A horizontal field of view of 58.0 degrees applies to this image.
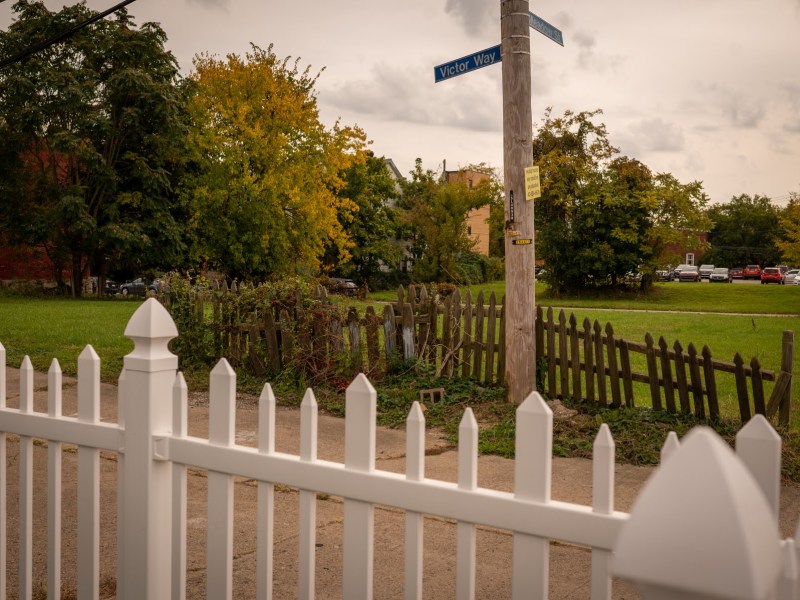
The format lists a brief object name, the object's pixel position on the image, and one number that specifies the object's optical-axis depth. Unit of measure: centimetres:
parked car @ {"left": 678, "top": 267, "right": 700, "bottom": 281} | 6165
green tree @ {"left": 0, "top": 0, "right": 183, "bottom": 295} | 2891
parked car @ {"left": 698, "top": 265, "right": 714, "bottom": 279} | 7056
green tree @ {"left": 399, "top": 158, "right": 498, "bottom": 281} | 4056
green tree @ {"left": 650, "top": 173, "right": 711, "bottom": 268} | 3186
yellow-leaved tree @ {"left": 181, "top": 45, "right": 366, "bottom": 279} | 2764
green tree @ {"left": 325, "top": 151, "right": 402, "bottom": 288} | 4269
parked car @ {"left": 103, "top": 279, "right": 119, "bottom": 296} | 3584
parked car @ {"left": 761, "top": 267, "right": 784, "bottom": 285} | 5953
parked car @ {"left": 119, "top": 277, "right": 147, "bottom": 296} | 3622
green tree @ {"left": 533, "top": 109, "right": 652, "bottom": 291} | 3231
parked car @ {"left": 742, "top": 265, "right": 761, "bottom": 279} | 7275
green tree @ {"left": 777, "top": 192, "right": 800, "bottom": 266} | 3350
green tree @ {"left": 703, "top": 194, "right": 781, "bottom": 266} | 8981
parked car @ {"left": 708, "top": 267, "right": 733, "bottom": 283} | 6469
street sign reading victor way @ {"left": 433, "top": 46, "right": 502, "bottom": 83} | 653
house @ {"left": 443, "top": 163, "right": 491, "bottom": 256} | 6738
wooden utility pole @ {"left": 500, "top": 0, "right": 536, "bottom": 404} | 700
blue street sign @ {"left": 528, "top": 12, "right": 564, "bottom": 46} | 672
